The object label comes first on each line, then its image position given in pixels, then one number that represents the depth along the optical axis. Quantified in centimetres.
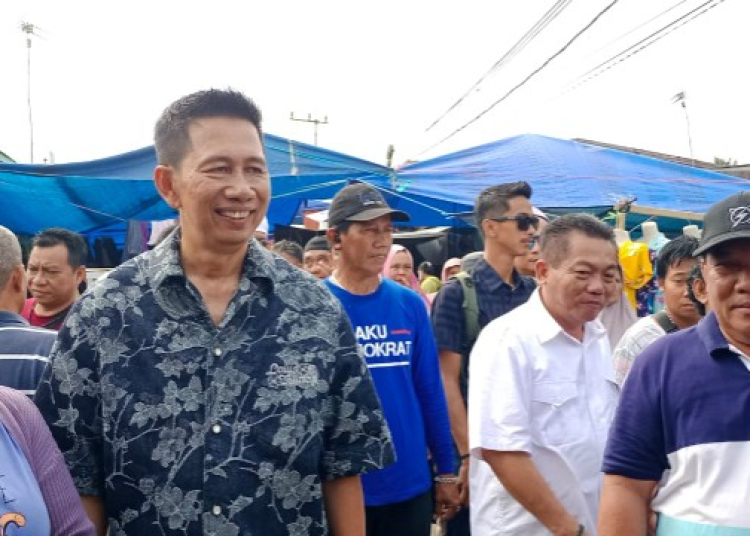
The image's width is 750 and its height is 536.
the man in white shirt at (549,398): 255
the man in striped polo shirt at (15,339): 270
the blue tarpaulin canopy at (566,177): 935
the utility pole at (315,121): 4230
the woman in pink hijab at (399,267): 662
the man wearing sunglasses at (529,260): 389
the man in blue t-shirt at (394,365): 319
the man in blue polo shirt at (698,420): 179
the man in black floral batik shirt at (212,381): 177
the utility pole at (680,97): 3616
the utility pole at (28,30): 3422
